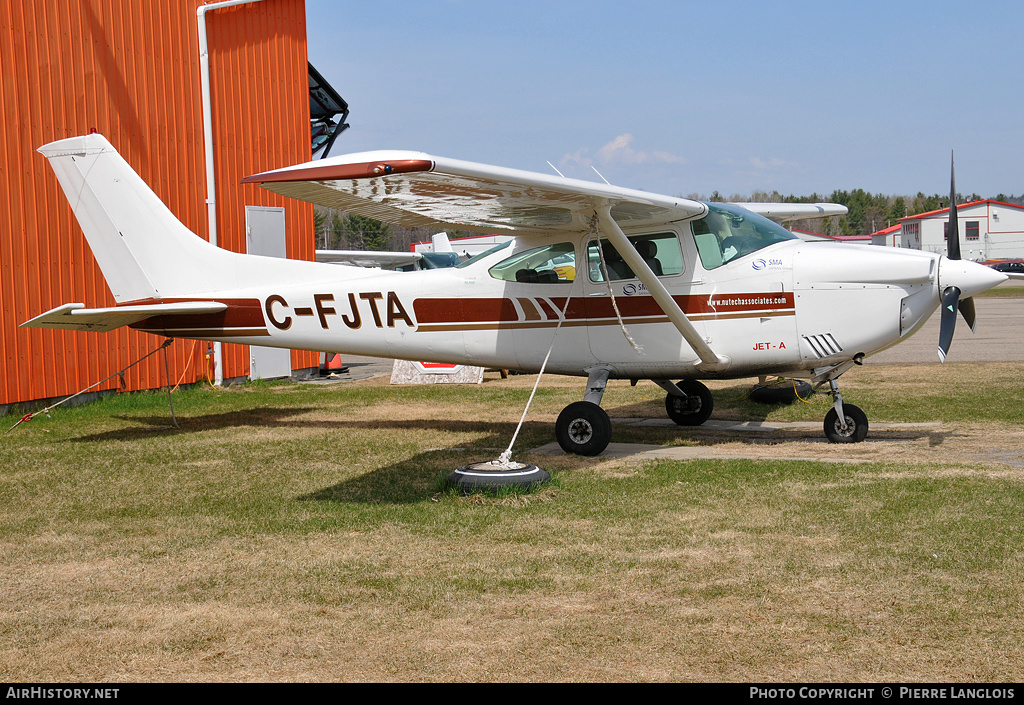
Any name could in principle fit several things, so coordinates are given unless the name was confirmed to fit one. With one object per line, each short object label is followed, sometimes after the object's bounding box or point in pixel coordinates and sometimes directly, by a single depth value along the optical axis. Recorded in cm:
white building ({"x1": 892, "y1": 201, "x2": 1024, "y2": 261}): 8931
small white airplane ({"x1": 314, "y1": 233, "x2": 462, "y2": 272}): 2467
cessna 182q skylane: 900
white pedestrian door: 1702
